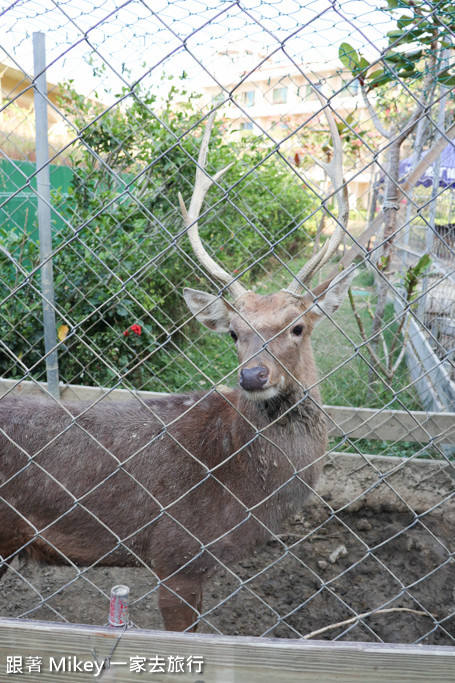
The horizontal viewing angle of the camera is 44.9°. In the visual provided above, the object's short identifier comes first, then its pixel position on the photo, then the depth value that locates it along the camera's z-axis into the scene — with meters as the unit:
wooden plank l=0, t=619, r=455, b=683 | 1.60
